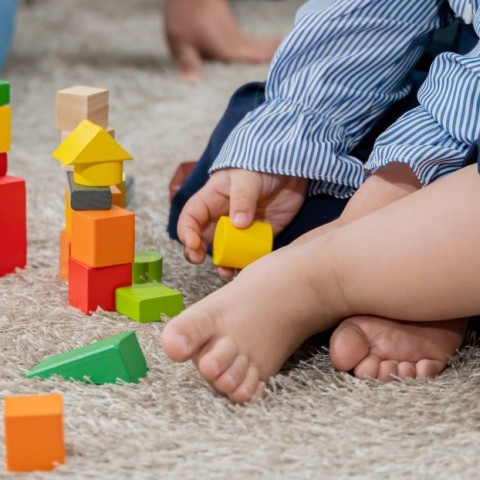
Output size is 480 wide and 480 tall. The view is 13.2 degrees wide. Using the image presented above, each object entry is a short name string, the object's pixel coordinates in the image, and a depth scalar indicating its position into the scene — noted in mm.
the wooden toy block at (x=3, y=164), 1272
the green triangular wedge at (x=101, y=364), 1122
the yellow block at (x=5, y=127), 1256
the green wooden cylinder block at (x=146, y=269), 1271
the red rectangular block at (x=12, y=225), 1271
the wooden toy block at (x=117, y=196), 1270
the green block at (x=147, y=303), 1211
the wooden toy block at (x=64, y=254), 1266
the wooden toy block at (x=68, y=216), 1234
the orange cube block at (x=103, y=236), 1200
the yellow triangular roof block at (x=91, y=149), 1200
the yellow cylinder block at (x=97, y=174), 1210
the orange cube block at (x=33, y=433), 1041
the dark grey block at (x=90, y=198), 1210
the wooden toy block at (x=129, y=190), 1460
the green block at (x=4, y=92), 1255
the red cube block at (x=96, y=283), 1217
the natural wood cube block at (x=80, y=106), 1265
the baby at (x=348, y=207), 1117
